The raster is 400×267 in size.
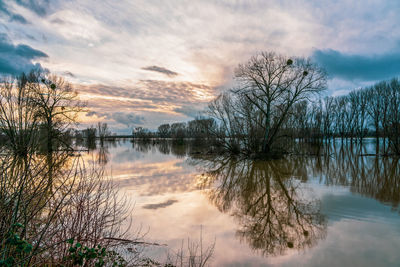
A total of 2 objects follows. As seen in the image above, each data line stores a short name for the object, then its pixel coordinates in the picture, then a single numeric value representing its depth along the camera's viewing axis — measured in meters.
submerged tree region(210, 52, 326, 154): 23.48
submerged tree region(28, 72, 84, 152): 26.40
